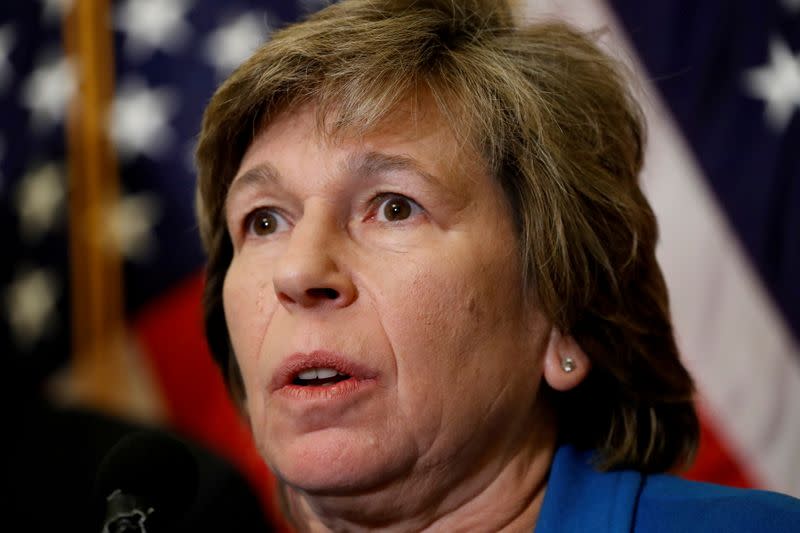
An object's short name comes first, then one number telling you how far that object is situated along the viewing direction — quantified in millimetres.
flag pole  2875
